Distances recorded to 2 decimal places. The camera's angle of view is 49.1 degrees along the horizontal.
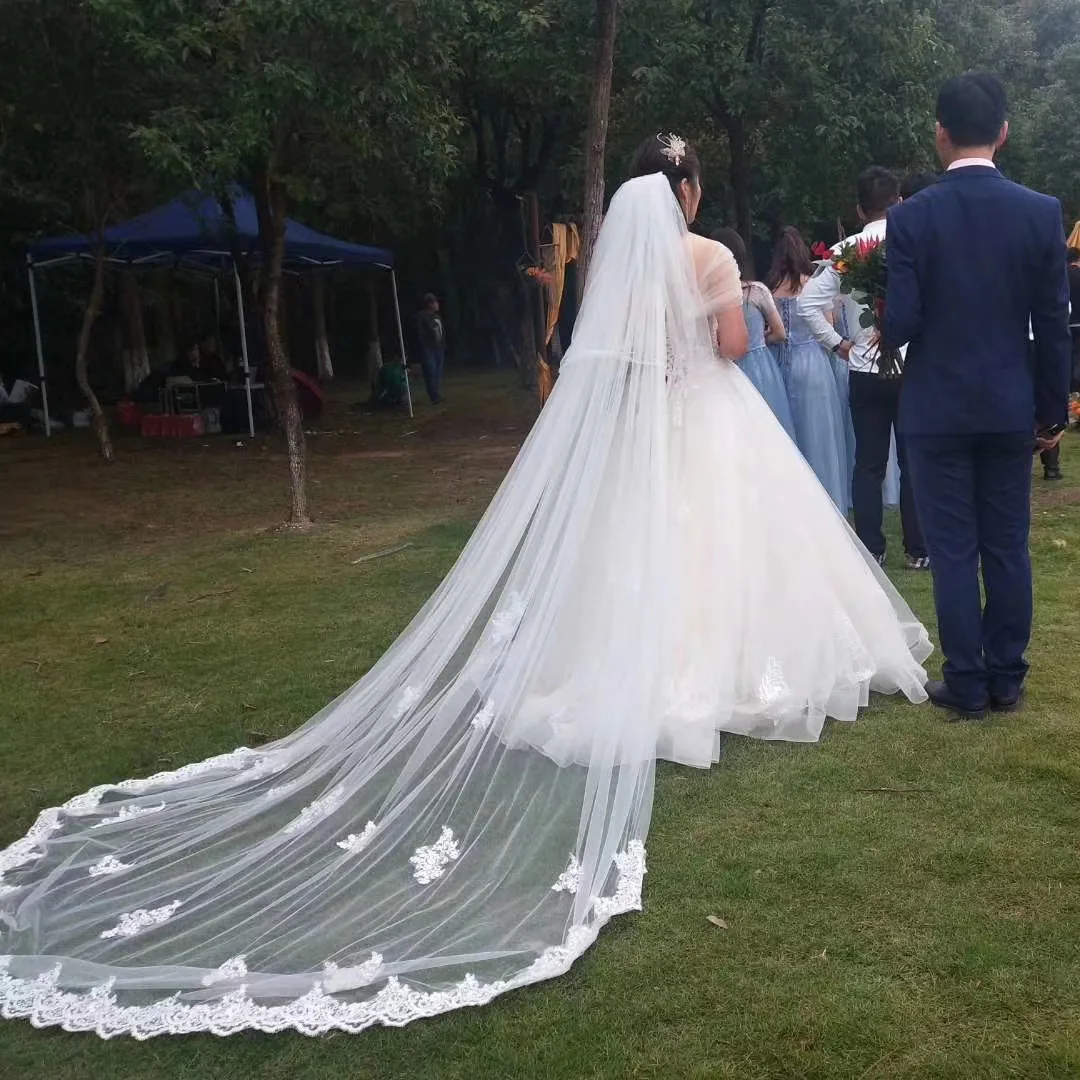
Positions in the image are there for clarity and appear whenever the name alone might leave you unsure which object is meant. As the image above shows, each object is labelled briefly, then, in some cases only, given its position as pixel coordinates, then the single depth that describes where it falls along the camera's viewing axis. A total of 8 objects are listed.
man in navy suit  3.71
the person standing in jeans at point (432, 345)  19.66
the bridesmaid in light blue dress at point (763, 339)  6.42
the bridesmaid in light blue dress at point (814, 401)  6.99
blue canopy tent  14.34
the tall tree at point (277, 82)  7.66
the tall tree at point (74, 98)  8.77
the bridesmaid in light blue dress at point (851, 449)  7.21
